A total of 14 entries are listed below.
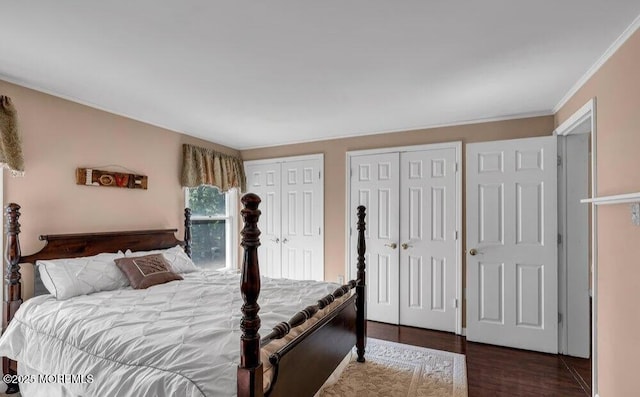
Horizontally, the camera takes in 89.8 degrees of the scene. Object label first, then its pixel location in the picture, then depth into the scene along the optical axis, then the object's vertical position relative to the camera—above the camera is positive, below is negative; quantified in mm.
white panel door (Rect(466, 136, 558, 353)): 3062 -424
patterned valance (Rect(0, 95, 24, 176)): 2344 +439
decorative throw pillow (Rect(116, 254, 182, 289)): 2729 -635
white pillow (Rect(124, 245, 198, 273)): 3228 -621
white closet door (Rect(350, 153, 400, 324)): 3898 -349
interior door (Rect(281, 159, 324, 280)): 4406 -292
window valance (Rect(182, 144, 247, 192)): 3979 +410
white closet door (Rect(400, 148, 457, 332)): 3633 -446
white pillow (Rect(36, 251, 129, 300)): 2404 -609
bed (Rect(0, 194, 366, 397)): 1392 -738
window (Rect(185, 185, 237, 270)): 4297 -383
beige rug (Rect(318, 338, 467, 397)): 2422 -1448
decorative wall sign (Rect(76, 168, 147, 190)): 2916 +199
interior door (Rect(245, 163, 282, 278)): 4711 -184
